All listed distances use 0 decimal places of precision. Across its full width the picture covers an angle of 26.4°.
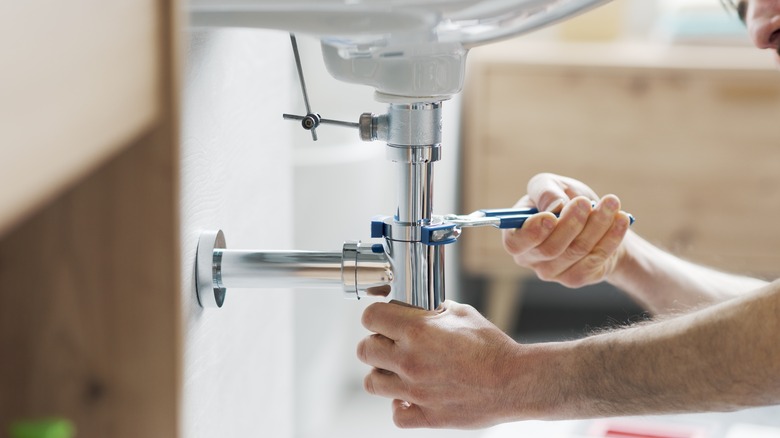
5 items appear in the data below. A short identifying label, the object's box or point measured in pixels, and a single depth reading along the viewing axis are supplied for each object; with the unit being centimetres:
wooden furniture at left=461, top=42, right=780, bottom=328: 374
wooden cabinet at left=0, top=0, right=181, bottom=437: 115
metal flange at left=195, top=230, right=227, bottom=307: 145
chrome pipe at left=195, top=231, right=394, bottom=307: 143
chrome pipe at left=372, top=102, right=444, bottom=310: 141
